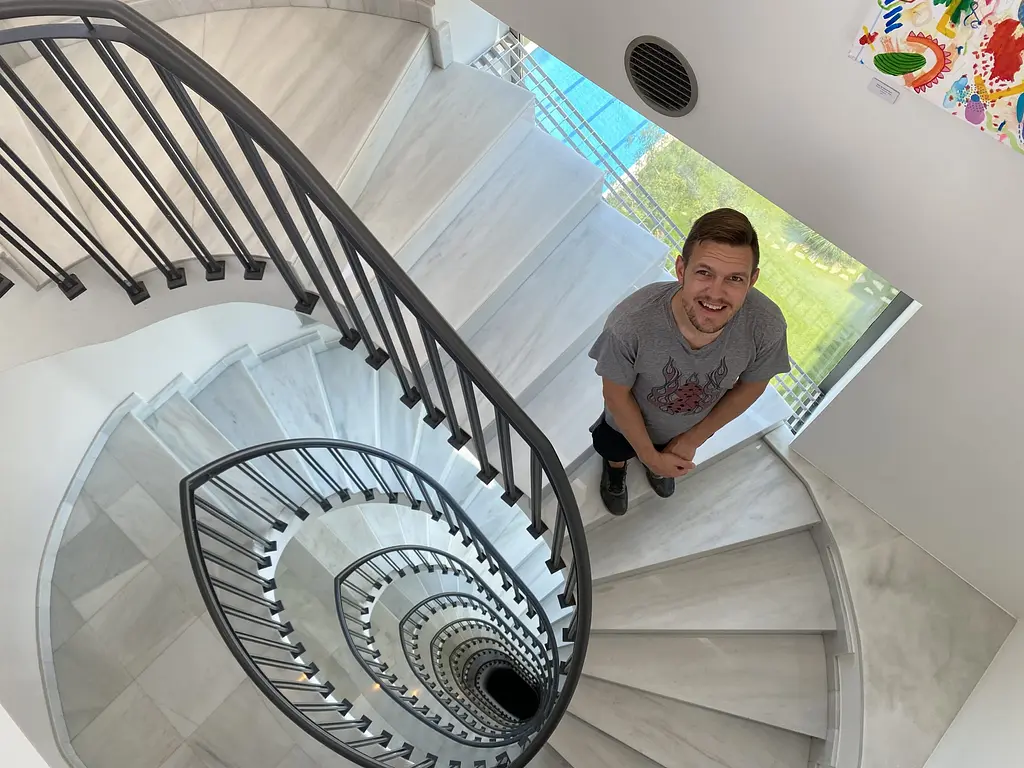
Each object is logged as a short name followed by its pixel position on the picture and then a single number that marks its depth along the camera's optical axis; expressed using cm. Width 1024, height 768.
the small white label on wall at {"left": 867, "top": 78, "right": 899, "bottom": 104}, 210
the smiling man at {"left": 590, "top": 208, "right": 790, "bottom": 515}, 216
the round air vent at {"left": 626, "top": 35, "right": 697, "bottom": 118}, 261
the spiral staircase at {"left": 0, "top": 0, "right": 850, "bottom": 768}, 282
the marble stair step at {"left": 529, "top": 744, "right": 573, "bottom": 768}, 417
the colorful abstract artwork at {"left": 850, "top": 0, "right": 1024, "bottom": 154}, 181
